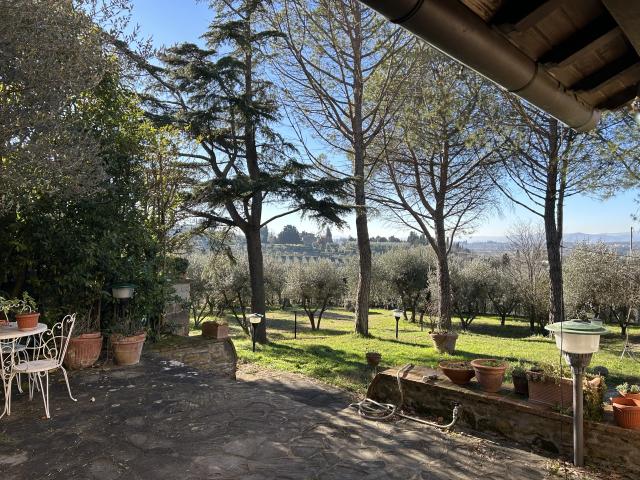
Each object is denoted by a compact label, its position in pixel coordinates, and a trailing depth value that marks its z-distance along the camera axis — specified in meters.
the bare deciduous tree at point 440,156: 10.98
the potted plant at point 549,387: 3.48
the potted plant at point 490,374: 3.91
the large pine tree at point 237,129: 9.88
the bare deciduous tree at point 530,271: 17.83
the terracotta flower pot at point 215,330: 6.43
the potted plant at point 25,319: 3.87
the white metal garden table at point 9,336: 3.54
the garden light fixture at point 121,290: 5.48
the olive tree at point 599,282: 13.20
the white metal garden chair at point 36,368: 3.49
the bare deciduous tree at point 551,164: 9.34
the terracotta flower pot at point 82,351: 5.00
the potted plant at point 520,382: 3.80
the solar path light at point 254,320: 9.33
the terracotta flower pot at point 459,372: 4.16
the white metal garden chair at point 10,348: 3.56
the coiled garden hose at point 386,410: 3.79
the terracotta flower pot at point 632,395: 3.25
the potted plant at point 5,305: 3.83
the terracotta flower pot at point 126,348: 5.25
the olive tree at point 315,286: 18.31
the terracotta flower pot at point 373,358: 6.39
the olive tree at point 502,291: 20.23
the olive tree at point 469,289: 20.16
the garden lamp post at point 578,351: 3.04
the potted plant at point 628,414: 3.09
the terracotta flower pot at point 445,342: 8.58
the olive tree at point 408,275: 20.28
